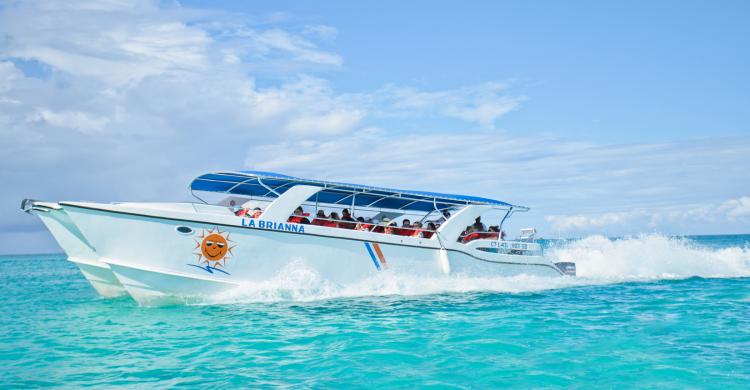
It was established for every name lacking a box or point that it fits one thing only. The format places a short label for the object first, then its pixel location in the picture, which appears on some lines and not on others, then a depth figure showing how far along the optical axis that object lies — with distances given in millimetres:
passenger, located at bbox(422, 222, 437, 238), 16453
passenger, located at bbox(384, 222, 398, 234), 15547
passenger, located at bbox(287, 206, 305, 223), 14520
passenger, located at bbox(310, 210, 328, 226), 14930
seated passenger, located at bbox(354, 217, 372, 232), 15286
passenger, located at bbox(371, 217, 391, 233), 15645
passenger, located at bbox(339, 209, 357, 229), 15625
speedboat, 12656
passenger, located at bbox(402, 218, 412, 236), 16256
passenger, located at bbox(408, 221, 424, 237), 15889
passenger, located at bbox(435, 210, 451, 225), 17234
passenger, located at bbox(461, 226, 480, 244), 17344
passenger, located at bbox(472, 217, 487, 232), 17781
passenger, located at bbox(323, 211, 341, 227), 14848
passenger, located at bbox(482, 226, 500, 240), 17766
